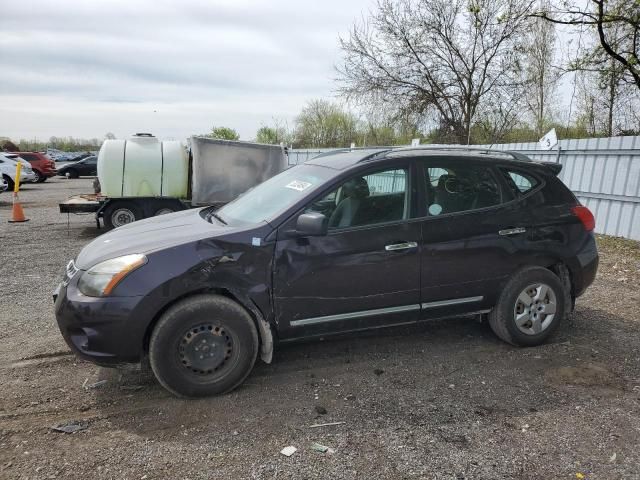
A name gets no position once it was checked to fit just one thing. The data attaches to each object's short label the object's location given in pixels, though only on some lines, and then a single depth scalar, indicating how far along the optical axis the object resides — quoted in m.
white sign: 10.32
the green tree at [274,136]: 28.86
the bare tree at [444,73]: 17.47
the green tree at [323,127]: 26.84
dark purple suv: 3.28
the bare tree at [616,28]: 9.09
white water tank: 10.38
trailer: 10.42
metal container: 10.76
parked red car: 26.34
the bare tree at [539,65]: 17.45
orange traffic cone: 12.18
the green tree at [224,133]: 30.88
